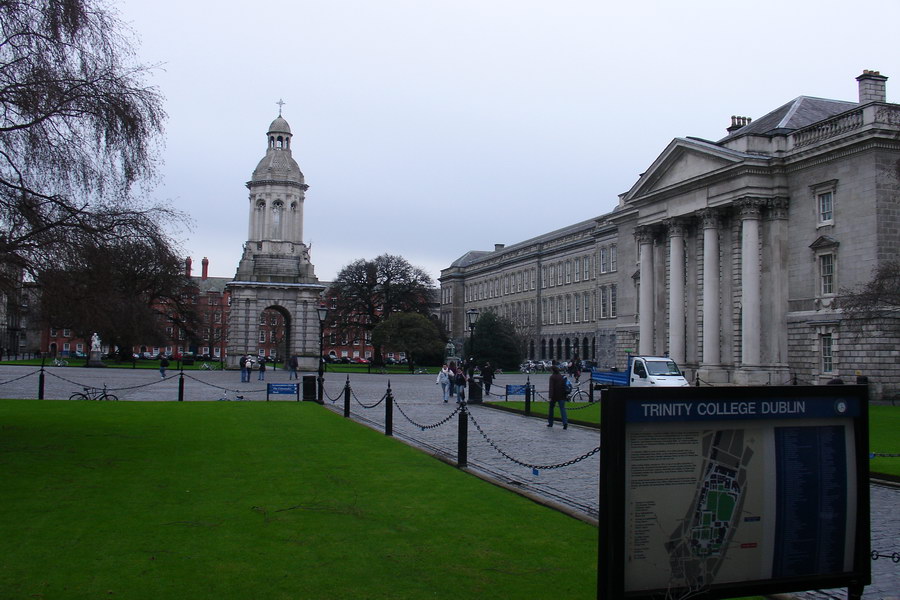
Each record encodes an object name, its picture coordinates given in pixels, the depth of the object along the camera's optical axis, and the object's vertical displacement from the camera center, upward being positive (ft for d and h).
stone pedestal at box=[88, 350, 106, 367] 218.07 -5.59
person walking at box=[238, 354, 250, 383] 154.87 -5.51
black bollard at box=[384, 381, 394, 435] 60.54 -5.54
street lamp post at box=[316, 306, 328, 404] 97.30 -1.25
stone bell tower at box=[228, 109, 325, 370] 233.14 +21.40
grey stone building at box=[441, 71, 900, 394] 121.49 +19.27
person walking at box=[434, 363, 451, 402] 106.52 -4.53
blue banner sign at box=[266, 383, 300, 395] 100.69 -5.78
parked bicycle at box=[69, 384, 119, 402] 91.78 -6.45
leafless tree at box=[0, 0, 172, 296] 42.47 +11.28
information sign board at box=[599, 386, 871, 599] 15.05 -2.72
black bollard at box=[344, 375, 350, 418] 76.99 -5.53
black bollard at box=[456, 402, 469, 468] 44.93 -5.60
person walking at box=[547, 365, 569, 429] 71.41 -3.89
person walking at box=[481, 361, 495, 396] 123.44 -4.66
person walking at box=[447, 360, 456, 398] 106.71 -4.07
